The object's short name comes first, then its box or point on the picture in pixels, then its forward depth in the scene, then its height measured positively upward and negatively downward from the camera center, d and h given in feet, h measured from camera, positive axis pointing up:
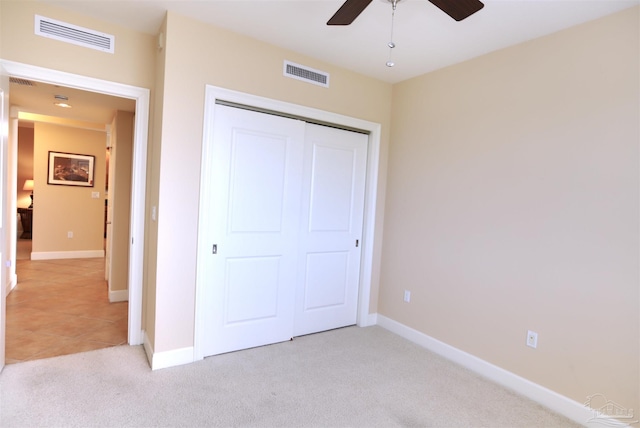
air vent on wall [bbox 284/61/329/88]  9.75 +3.66
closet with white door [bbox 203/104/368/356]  9.12 -0.91
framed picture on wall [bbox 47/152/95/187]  19.85 +0.89
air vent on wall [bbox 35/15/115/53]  7.77 +3.53
